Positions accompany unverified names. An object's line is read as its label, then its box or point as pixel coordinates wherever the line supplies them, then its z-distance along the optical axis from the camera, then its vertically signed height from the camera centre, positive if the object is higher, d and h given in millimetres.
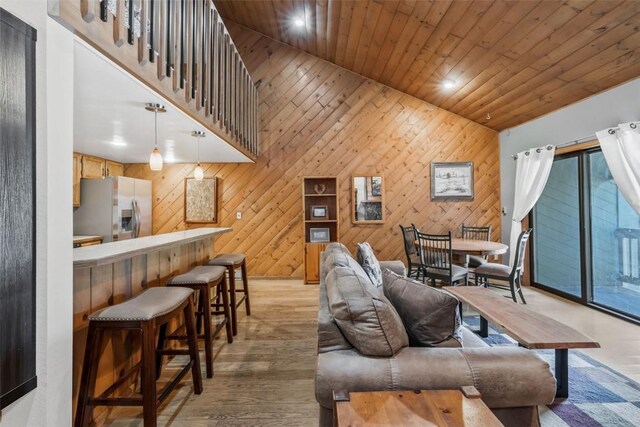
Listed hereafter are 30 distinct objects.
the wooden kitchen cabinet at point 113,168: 5048 +878
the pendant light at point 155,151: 2480 +598
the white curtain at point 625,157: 3068 +576
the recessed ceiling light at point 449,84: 4558 +1984
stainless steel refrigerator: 4270 +149
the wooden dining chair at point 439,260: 3928 -594
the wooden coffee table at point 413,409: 1031 -698
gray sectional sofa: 1273 -670
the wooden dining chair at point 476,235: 4746 -358
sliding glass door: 3562 -313
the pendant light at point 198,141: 3320 +930
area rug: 1843 -1247
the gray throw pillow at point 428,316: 1473 -498
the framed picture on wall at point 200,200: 5441 +321
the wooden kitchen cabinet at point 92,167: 4453 +804
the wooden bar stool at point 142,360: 1568 -701
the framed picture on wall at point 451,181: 5520 +609
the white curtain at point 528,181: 4355 +492
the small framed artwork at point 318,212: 5484 +81
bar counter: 1677 -429
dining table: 3904 -440
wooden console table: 1700 -707
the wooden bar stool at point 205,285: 2359 -543
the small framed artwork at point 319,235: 5473 -329
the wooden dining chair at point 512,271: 3873 -753
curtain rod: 3095 +901
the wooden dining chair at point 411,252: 4469 -578
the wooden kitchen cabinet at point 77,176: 4234 +618
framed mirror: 5512 +308
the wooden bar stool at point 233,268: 3149 -557
